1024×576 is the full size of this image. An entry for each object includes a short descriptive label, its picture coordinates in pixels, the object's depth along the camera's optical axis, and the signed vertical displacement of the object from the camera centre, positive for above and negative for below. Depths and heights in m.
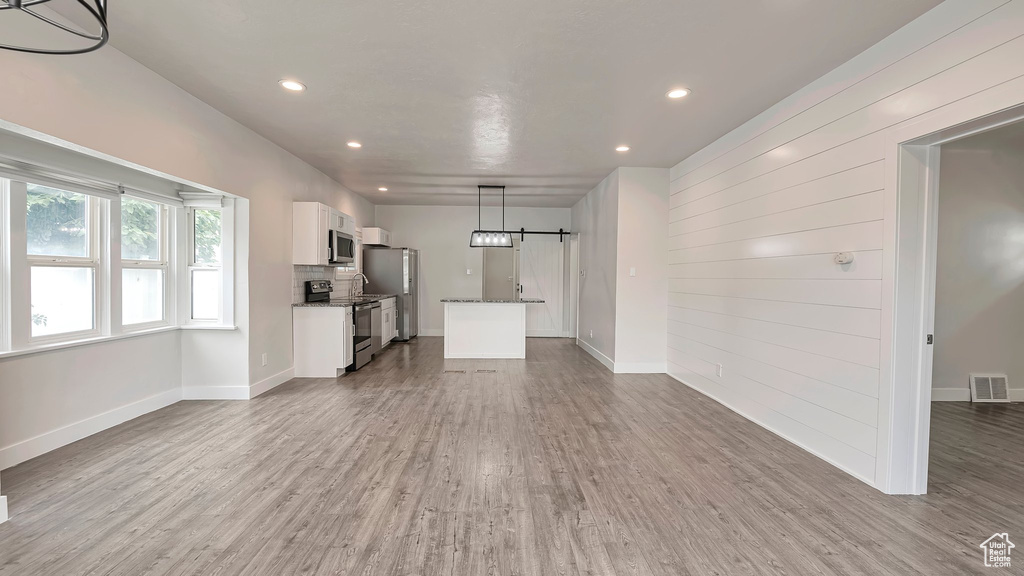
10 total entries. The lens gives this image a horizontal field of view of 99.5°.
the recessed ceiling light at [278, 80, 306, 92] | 3.25 +1.45
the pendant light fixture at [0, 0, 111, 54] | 0.90 +0.58
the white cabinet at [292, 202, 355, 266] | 5.23 +0.55
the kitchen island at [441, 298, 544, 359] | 6.70 -0.78
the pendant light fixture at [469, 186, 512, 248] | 6.75 +0.63
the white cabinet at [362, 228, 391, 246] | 7.82 +0.75
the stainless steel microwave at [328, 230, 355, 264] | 5.56 +0.40
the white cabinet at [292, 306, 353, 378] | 5.30 -0.81
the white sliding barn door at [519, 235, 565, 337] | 8.88 +0.04
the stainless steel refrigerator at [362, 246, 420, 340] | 7.80 +0.10
